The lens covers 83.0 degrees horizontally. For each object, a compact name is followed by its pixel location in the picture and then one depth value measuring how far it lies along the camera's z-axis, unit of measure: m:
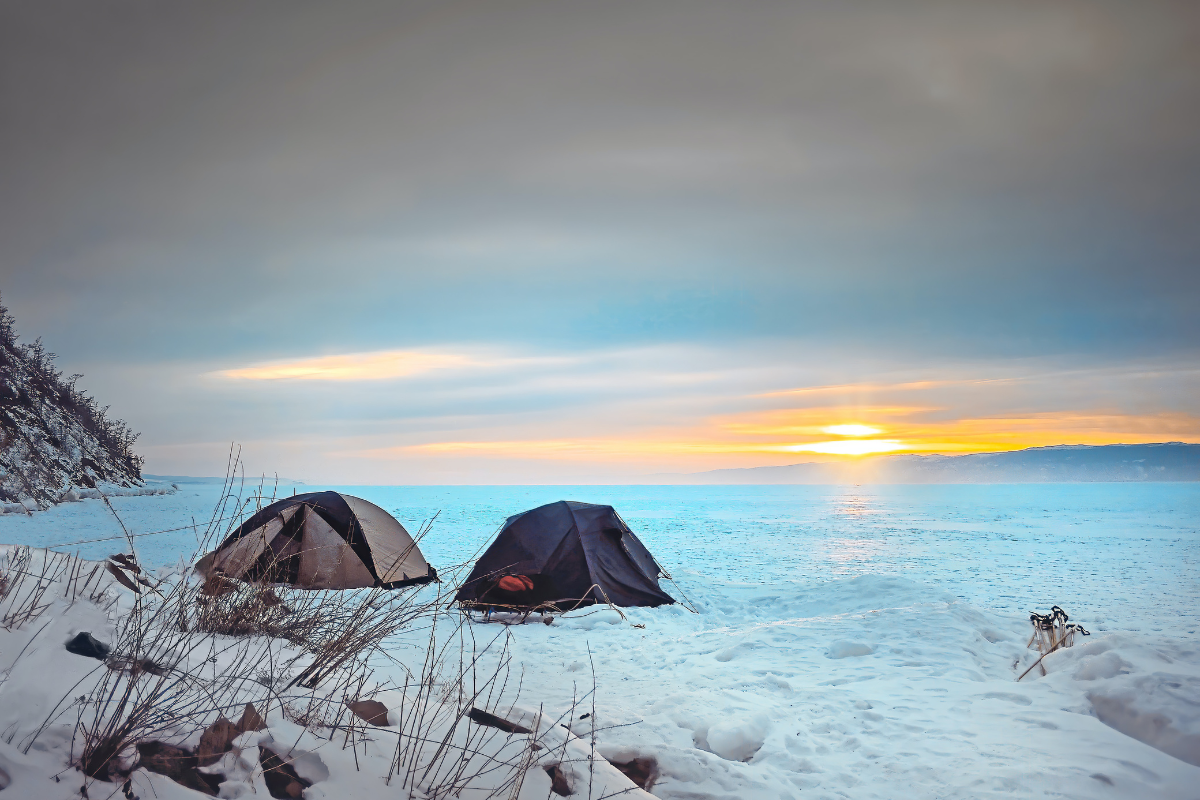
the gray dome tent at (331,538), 11.05
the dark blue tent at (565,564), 10.93
